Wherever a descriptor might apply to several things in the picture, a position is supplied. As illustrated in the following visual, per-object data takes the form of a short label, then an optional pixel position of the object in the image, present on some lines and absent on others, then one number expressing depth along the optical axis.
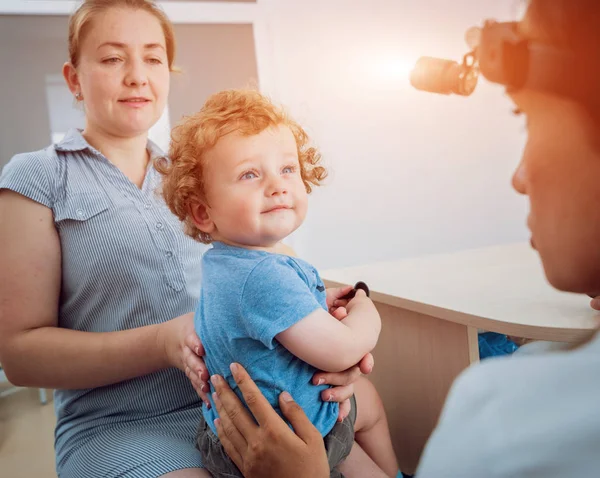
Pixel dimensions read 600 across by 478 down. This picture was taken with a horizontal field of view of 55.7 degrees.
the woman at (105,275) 0.67
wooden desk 0.64
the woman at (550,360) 0.19
